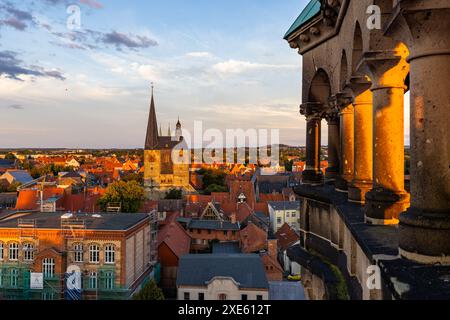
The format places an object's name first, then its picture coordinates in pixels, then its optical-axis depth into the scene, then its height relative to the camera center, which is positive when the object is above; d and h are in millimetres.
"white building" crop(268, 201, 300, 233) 66500 -8322
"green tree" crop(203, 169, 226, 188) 112188 -4230
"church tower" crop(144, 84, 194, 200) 102312 -1210
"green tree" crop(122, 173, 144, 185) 110281 -3992
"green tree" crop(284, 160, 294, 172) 149362 -1034
